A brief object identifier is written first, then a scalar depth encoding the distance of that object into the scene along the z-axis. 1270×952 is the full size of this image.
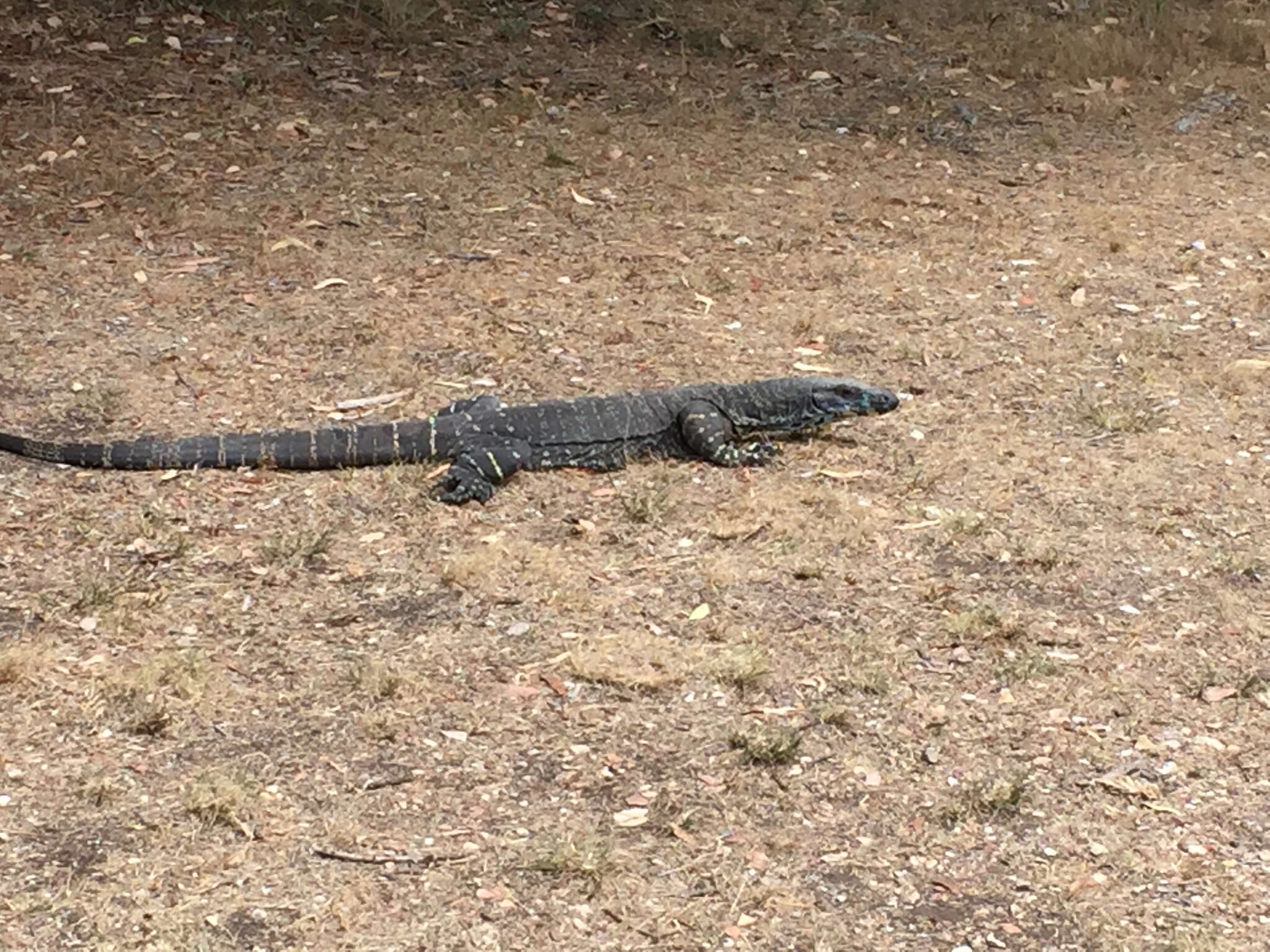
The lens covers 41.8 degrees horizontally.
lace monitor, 7.68
